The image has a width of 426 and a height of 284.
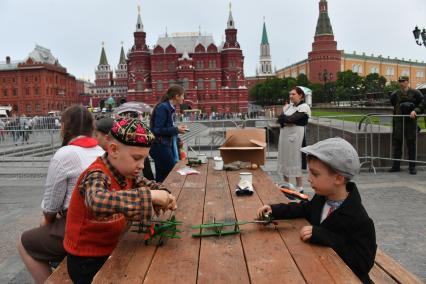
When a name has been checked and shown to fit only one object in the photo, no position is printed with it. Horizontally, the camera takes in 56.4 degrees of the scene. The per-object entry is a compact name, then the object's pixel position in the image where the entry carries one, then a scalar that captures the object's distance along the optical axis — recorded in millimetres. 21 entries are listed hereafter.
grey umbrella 6375
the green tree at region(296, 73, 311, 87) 71812
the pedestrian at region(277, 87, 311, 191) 6176
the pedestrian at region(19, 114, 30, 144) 12494
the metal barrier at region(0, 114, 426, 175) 9094
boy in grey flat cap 2074
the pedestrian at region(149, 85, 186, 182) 5695
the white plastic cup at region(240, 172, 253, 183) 3439
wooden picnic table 1674
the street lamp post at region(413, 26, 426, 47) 16808
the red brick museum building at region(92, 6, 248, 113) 71250
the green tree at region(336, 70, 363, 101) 53809
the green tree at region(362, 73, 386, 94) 53803
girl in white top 2787
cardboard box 4684
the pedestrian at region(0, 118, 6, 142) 12614
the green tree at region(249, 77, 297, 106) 74100
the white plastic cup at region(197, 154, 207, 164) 5125
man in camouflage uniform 8336
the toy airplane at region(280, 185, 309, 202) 3897
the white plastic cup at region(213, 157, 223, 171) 4500
